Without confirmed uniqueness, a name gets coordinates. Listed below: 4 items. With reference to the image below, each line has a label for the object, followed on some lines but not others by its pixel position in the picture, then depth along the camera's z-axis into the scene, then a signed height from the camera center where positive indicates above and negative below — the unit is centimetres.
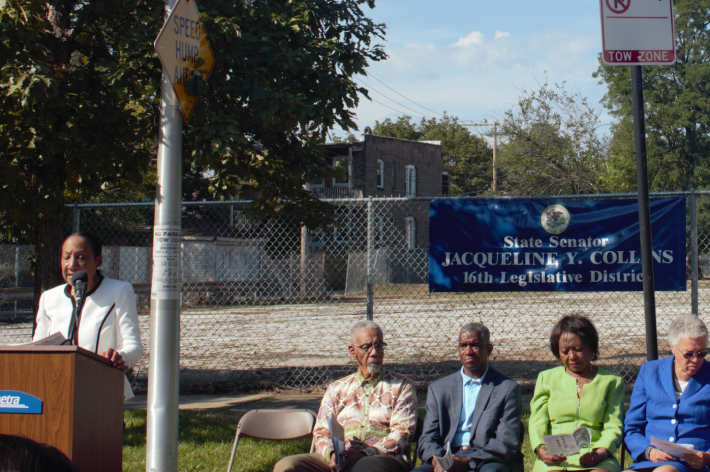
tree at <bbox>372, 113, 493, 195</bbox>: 6144 +1184
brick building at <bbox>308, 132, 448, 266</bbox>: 3906 +682
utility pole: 4431 +907
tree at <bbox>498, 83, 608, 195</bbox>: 3956 +736
